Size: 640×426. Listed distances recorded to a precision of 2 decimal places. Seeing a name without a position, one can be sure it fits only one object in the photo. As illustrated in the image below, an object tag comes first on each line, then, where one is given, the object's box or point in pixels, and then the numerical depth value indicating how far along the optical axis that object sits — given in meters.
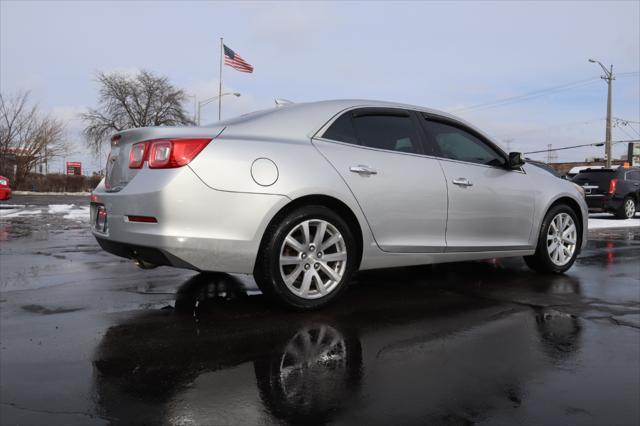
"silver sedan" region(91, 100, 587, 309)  3.38
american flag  27.38
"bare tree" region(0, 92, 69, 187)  39.31
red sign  47.84
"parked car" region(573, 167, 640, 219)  15.34
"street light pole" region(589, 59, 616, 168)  33.59
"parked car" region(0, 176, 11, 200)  14.33
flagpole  32.52
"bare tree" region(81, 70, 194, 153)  43.44
